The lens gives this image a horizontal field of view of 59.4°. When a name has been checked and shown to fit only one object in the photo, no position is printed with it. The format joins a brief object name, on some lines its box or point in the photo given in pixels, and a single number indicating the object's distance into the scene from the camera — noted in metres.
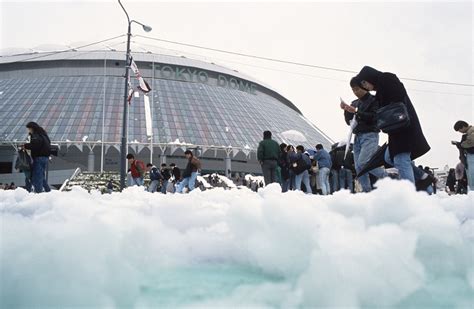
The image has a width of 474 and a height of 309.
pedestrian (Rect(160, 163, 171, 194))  15.52
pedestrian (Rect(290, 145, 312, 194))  10.81
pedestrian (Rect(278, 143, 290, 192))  11.23
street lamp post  16.44
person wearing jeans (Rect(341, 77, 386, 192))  5.54
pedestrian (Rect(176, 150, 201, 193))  11.66
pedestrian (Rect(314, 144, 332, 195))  11.06
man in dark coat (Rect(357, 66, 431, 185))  5.05
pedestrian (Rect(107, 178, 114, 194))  19.67
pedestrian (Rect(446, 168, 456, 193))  16.16
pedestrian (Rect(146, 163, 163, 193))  14.98
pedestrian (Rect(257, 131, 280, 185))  10.09
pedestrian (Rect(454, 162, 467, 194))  12.08
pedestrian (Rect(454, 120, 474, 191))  8.06
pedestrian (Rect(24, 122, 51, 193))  8.70
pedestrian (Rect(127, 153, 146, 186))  13.23
